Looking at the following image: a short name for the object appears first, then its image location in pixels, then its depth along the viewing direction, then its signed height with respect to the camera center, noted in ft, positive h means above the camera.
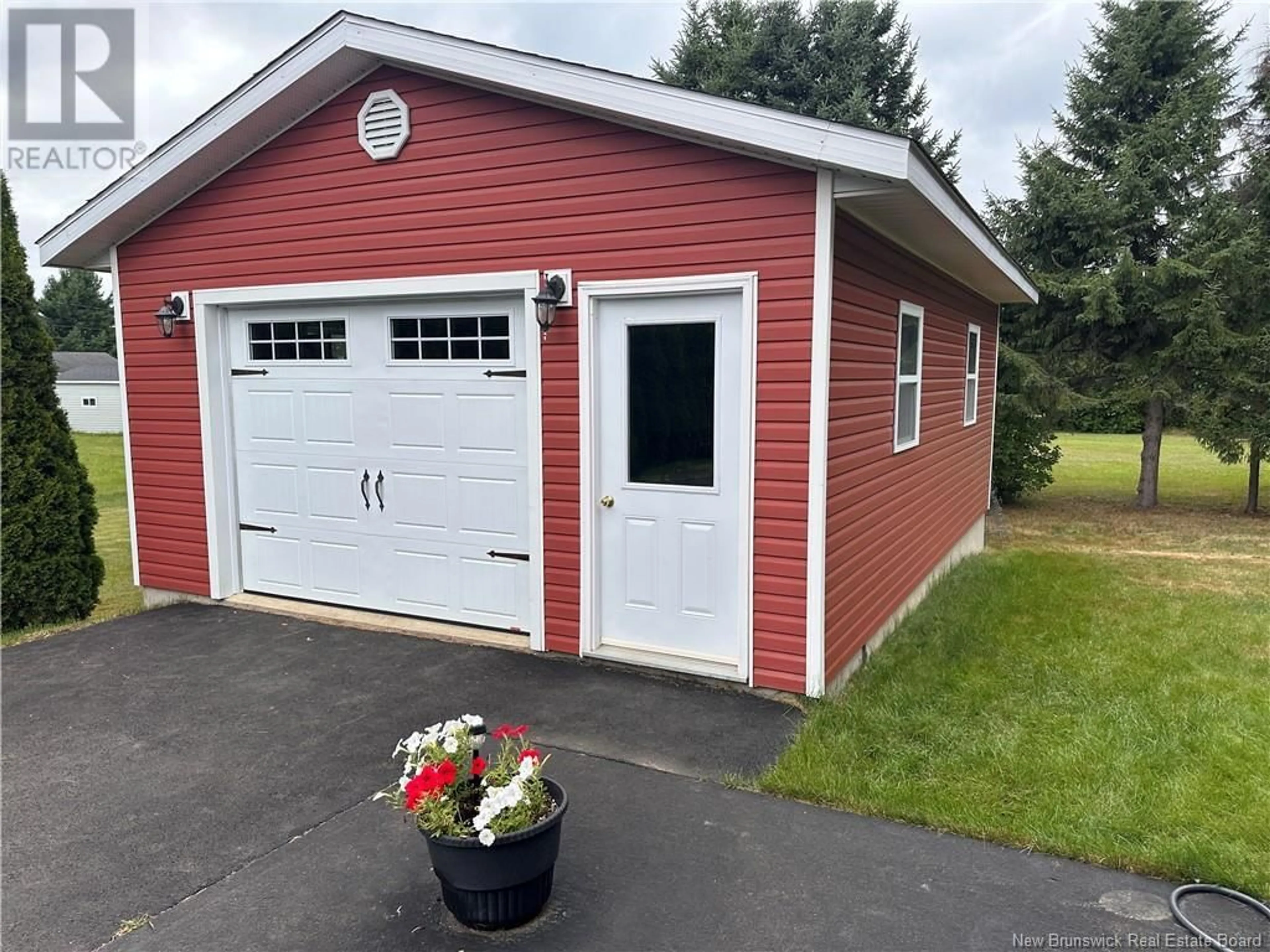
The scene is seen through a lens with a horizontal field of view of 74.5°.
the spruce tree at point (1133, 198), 38.78 +8.50
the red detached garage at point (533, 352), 13.56 +0.54
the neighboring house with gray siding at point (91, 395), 112.68 -1.76
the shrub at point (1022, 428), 40.32 -2.60
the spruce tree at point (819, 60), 58.18 +22.41
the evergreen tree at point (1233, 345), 37.04 +1.35
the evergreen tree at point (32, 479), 18.85 -2.21
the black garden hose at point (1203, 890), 7.80 -5.24
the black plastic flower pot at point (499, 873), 7.52 -4.52
